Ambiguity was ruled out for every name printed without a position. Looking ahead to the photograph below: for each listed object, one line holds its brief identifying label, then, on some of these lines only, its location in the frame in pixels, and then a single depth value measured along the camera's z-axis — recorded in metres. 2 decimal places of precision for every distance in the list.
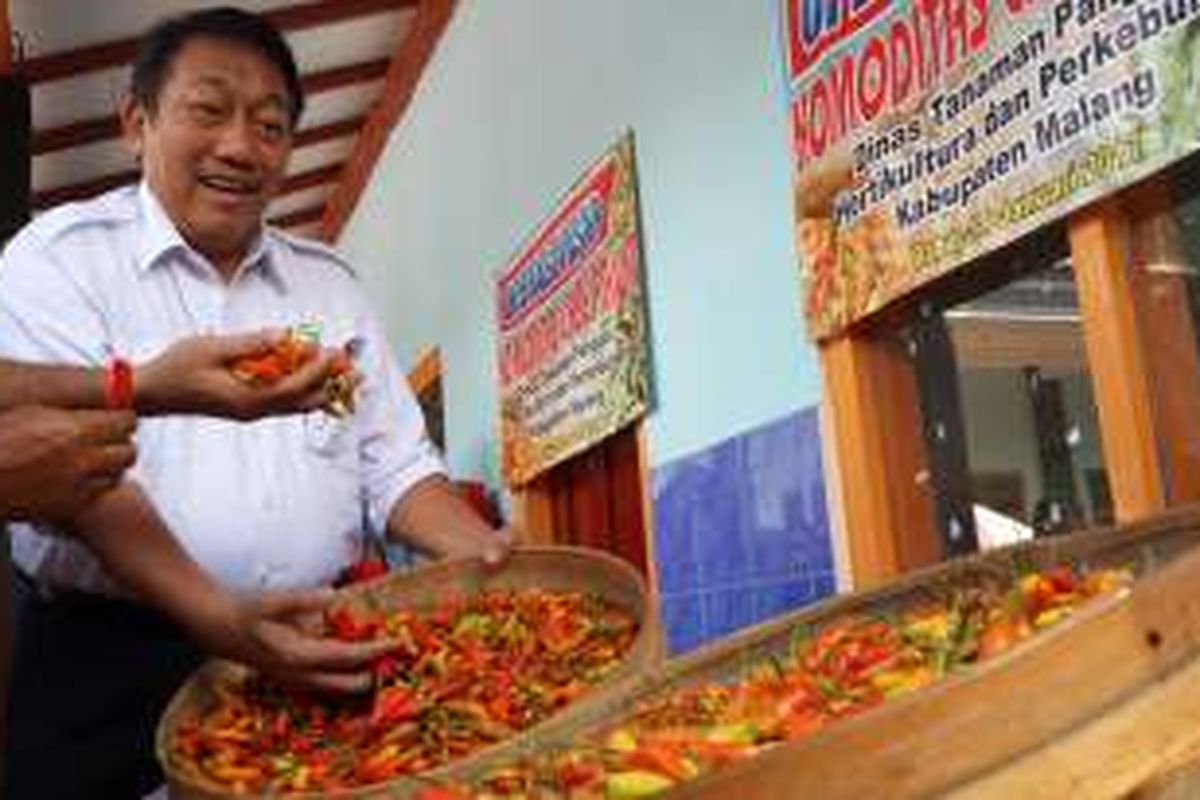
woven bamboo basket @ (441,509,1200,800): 0.78
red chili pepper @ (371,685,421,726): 1.60
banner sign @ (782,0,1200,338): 2.14
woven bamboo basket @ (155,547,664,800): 1.39
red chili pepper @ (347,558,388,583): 2.00
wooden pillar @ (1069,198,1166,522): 2.24
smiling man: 1.60
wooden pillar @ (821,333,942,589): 2.86
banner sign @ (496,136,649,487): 4.07
